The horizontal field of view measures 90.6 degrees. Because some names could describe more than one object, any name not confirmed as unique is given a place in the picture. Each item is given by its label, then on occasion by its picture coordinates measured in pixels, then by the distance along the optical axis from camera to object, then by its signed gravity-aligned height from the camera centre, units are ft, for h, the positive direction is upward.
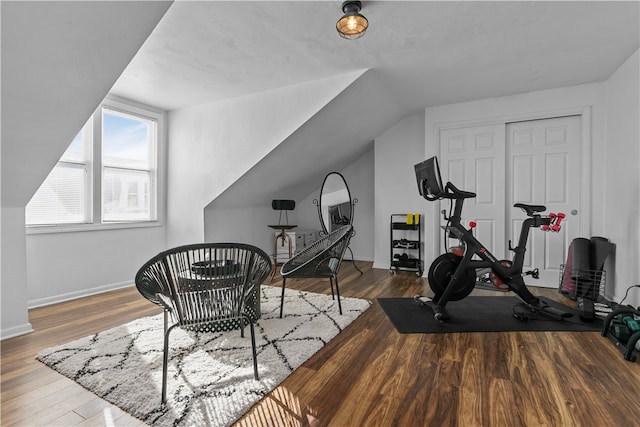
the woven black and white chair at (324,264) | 8.86 -1.53
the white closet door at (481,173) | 13.47 +1.79
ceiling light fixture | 6.88 +4.28
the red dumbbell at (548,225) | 9.08 -0.33
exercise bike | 8.93 -1.48
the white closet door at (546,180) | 12.37 +1.39
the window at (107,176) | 11.09 +1.39
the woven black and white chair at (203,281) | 5.23 -1.19
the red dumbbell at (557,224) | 9.04 -0.29
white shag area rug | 5.03 -3.06
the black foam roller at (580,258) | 10.55 -1.52
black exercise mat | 8.36 -3.02
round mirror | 15.84 +0.48
